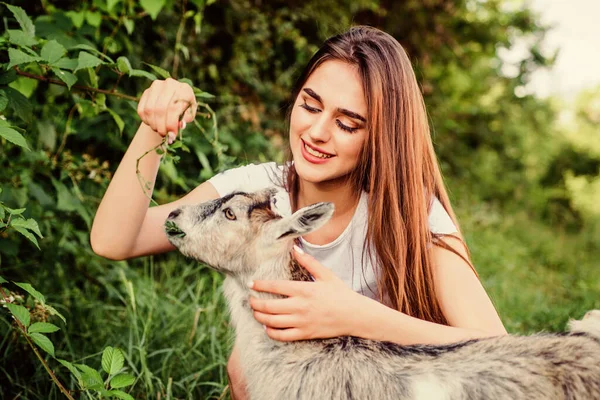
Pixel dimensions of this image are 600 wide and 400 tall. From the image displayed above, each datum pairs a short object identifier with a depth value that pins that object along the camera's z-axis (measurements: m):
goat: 2.11
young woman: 2.43
